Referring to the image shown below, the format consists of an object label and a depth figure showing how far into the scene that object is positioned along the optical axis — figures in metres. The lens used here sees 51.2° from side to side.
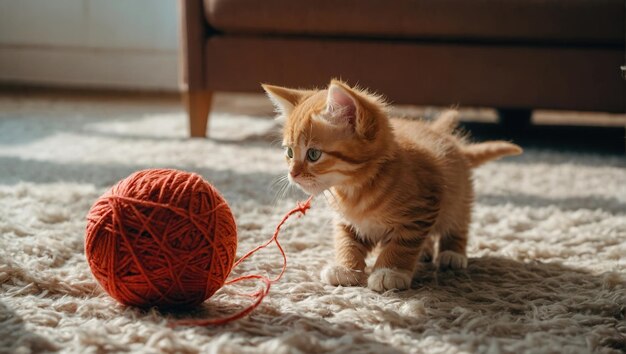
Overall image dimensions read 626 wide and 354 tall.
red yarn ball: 0.86
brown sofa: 2.25
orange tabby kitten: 1.04
